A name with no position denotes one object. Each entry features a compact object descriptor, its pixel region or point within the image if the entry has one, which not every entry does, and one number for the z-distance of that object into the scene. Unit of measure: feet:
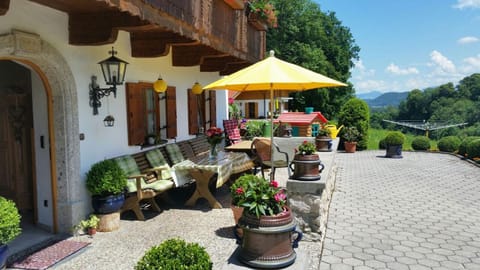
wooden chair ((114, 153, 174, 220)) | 19.07
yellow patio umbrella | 16.31
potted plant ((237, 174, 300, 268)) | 10.66
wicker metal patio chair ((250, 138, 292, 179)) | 24.35
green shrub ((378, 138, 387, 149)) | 55.60
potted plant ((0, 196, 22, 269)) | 11.34
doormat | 13.96
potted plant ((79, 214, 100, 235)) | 17.25
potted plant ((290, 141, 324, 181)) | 17.04
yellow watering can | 52.43
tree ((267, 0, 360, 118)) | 101.50
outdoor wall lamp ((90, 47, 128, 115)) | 18.35
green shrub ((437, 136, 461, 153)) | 51.13
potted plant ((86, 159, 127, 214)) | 17.35
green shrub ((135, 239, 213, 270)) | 8.16
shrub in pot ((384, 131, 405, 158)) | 45.88
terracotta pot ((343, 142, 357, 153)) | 52.29
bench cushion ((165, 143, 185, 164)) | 25.27
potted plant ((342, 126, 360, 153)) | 52.40
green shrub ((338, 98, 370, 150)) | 54.13
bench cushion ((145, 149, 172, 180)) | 22.30
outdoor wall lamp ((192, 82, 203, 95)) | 30.91
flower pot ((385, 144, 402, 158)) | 46.31
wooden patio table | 21.15
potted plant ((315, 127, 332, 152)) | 35.70
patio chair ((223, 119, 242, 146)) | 38.86
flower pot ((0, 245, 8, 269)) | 11.46
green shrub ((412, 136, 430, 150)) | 53.93
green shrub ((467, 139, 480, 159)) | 42.31
